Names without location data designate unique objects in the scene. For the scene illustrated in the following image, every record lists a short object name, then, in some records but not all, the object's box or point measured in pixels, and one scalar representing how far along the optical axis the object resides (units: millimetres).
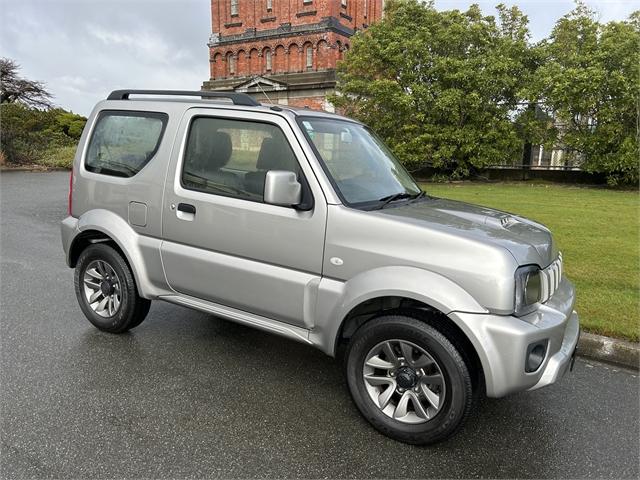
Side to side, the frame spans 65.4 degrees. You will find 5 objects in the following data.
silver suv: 2785
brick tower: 44969
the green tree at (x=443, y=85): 22609
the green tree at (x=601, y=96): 19719
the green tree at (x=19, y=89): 35938
